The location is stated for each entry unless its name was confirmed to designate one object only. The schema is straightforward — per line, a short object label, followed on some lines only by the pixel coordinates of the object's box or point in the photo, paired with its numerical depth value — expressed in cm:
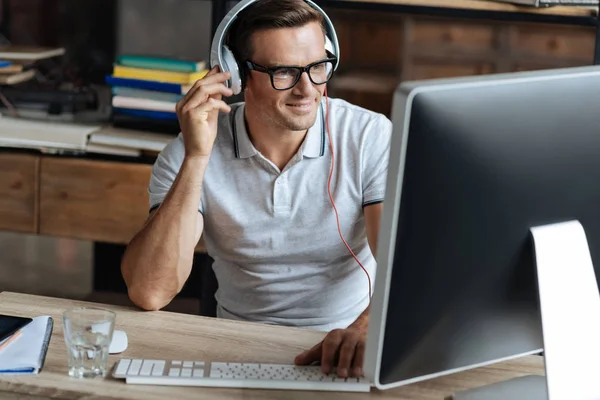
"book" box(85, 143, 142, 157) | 286
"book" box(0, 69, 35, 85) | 290
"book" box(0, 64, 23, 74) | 291
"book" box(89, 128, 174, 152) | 282
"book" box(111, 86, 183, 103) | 285
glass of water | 133
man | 184
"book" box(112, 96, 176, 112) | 285
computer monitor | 106
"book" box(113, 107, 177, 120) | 286
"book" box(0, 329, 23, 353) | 140
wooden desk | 130
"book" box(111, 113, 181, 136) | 287
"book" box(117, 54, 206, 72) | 282
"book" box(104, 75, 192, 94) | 282
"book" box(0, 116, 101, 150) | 287
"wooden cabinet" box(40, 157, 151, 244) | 286
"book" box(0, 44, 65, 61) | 296
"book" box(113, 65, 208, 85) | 282
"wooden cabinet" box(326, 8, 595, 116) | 293
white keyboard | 133
